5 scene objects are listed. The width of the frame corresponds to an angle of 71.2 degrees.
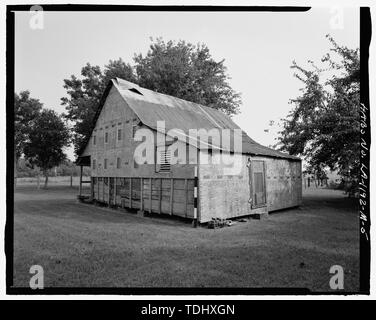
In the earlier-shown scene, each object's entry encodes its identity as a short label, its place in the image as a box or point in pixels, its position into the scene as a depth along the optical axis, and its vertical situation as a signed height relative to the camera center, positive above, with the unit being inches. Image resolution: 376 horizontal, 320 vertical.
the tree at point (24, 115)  1491.1 +297.8
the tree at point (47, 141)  1486.2 +142.6
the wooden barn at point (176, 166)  458.0 +2.5
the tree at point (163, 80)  1347.2 +478.2
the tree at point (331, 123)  639.1 +119.5
